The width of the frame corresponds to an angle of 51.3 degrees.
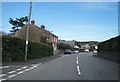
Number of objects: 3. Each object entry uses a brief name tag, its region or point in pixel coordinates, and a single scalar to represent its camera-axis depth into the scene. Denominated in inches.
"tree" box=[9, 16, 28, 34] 1670.9
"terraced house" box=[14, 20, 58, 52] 1160.7
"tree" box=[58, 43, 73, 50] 2038.2
